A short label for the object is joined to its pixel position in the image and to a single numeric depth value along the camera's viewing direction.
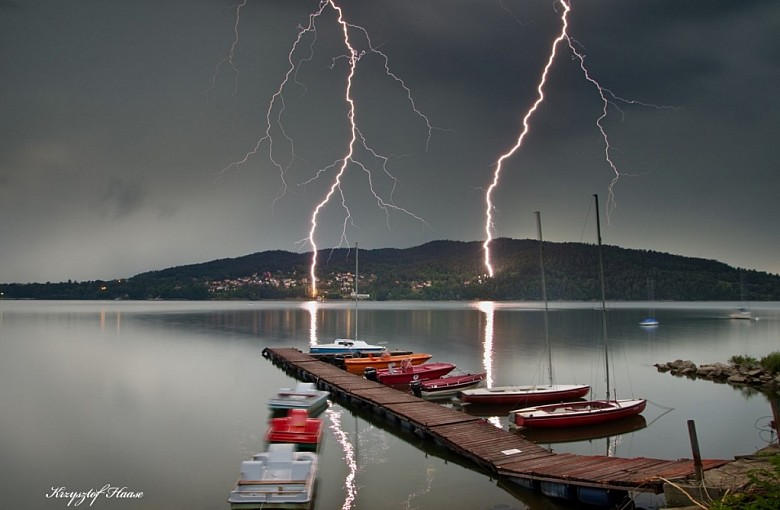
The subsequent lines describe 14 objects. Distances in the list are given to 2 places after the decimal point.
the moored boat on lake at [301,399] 25.13
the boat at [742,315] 117.38
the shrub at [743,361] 38.01
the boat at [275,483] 13.14
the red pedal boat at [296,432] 19.20
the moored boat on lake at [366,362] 36.56
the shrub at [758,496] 8.47
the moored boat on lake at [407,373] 31.56
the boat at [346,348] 44.22
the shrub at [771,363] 34.84
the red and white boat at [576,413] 20.84
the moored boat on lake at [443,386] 28.39
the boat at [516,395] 25.84
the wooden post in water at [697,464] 11.66
